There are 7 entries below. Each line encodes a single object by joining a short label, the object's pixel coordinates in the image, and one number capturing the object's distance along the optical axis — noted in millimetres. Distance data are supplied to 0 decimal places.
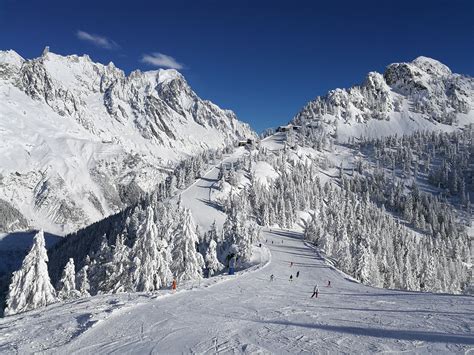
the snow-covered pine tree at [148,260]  43688
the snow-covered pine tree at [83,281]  50294
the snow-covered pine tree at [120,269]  45219
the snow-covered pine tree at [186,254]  51156
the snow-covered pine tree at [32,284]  39594
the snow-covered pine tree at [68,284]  46834
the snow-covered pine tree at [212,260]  65812
